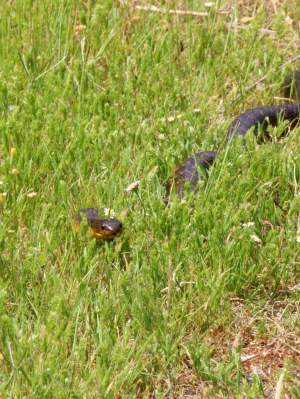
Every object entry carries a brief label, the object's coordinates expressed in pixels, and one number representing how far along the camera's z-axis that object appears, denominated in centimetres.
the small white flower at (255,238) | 919
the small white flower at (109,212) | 950
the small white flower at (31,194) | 965
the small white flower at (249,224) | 917
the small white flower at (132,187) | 973
